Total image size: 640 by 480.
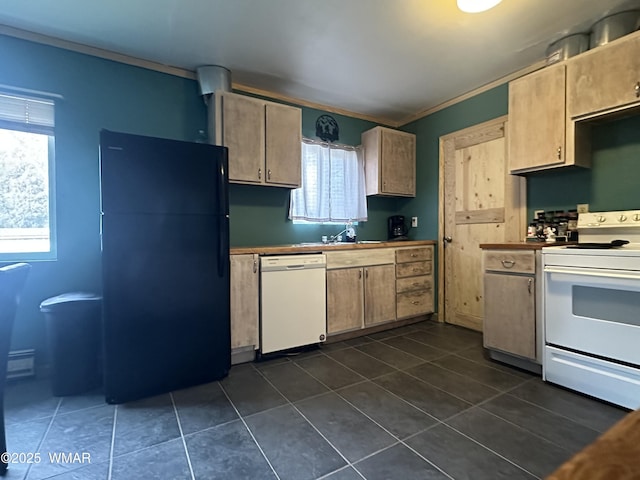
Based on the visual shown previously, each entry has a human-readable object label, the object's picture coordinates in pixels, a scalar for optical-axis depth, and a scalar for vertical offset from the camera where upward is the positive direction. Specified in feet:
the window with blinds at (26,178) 7.63 +1.45
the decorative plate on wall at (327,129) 11.89 +3.99
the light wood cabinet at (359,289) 9.78 -1.77
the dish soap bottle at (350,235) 11.98 -0.04
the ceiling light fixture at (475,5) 6.28 +4.55
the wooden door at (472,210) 10.12 +0.78
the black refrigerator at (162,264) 6.42 -0.61
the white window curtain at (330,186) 11.40 +1.80
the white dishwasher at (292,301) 8.56 -1.86
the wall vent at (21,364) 7.45 -2.99
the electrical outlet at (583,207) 8.28 +0.64
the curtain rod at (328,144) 11.47 +3.37
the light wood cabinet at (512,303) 7.57 -1.76
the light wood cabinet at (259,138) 9.10 +2.89
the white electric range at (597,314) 5.92 -1.67
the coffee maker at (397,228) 13.32 +0.23
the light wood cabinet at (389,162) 12.21 +2.82
